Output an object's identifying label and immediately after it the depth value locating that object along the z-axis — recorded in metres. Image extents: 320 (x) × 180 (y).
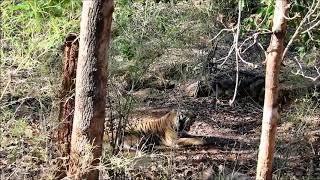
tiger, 14.59
